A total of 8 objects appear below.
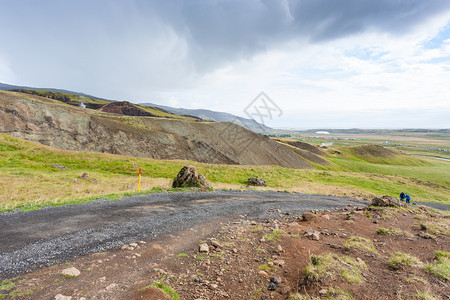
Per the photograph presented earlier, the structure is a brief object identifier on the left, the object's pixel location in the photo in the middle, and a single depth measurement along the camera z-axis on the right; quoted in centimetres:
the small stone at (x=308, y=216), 1095
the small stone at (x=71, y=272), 509
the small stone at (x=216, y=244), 744
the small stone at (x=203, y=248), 701
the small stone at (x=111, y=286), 470
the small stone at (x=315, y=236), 808
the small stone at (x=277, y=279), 546
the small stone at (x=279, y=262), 633
